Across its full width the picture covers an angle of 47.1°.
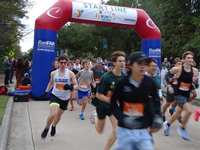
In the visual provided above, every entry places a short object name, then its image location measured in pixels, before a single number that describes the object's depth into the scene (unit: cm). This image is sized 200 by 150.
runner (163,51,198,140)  470
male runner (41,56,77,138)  451
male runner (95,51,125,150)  332
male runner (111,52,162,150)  249
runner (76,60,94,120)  673
